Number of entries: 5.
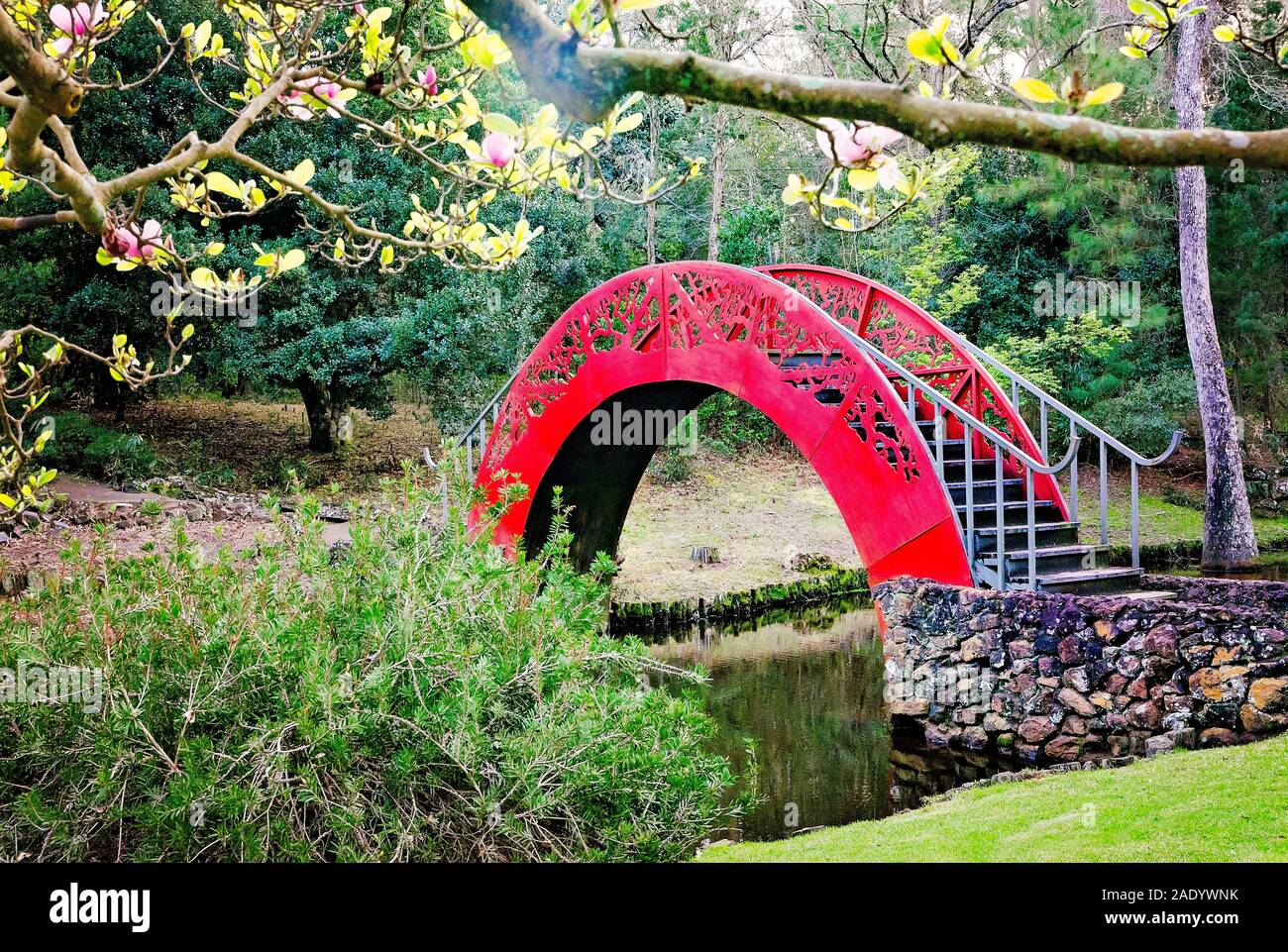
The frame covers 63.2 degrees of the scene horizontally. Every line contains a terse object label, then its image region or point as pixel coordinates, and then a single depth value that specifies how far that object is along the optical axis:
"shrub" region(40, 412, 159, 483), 13.04
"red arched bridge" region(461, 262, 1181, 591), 7.09
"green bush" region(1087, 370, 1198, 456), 17.08
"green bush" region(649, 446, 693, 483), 18.14
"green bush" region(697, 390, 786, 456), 19.83
